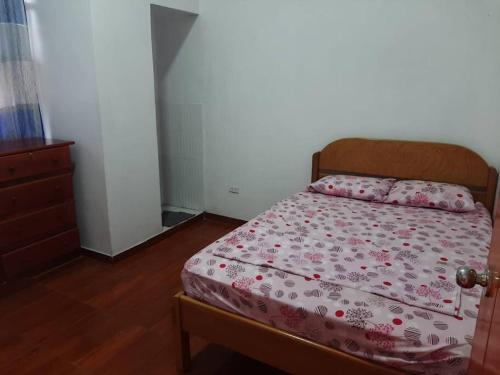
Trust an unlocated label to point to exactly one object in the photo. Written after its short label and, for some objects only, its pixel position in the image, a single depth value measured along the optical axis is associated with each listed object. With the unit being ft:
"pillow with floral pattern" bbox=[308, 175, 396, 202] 9.07
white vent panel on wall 12.54
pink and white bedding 4.42
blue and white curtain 8.90
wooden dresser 8.25
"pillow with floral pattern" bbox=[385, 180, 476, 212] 8.24
